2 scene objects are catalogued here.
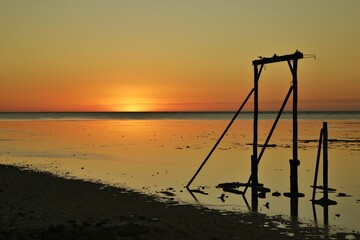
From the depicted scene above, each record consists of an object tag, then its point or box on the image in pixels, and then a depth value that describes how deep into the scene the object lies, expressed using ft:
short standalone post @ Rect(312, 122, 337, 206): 67.36
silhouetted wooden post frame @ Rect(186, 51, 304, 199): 69.56
